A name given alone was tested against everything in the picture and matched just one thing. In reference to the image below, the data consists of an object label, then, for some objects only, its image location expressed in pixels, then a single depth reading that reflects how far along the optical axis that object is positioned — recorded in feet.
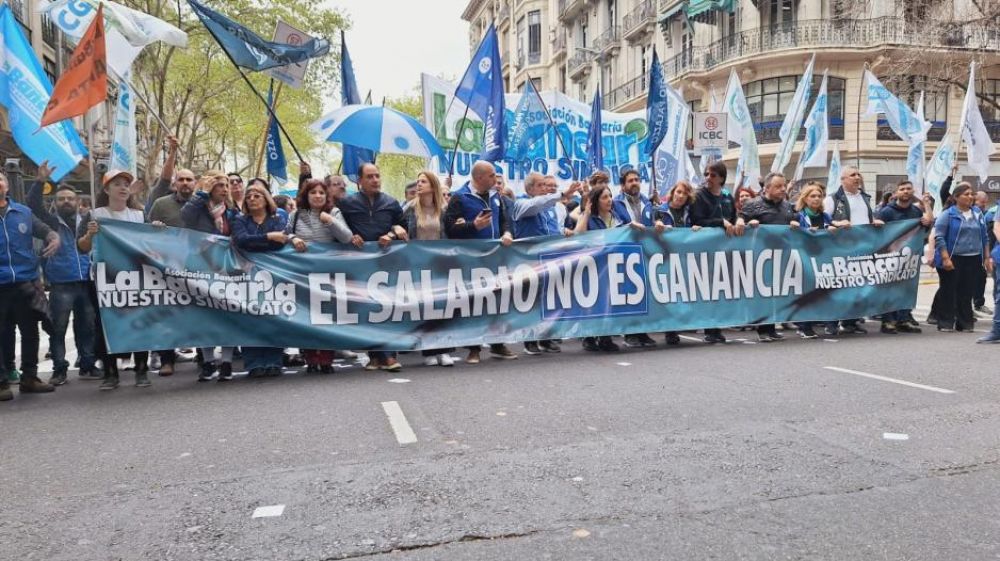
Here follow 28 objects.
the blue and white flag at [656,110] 36.78
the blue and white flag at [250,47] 26.84
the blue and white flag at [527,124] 41.65
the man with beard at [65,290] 22.72
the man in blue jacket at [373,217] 24.63
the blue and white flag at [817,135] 44.91
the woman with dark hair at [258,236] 23.25
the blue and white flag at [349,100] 36.11
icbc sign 44.24
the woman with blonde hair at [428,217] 25.34
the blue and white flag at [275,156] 43.04
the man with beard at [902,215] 31.27
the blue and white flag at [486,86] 34.68
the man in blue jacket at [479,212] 25.53
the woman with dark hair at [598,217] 27.48
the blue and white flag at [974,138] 46.55
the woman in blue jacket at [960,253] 30.94
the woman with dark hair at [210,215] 22.99
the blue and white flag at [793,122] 42.70
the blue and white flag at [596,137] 43.19
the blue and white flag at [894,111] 45.21
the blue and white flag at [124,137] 30.73
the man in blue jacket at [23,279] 20.85
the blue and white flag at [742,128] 45.93
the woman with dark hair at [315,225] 23.81
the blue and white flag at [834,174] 49.83
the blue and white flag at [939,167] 49.24
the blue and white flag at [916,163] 47.93
